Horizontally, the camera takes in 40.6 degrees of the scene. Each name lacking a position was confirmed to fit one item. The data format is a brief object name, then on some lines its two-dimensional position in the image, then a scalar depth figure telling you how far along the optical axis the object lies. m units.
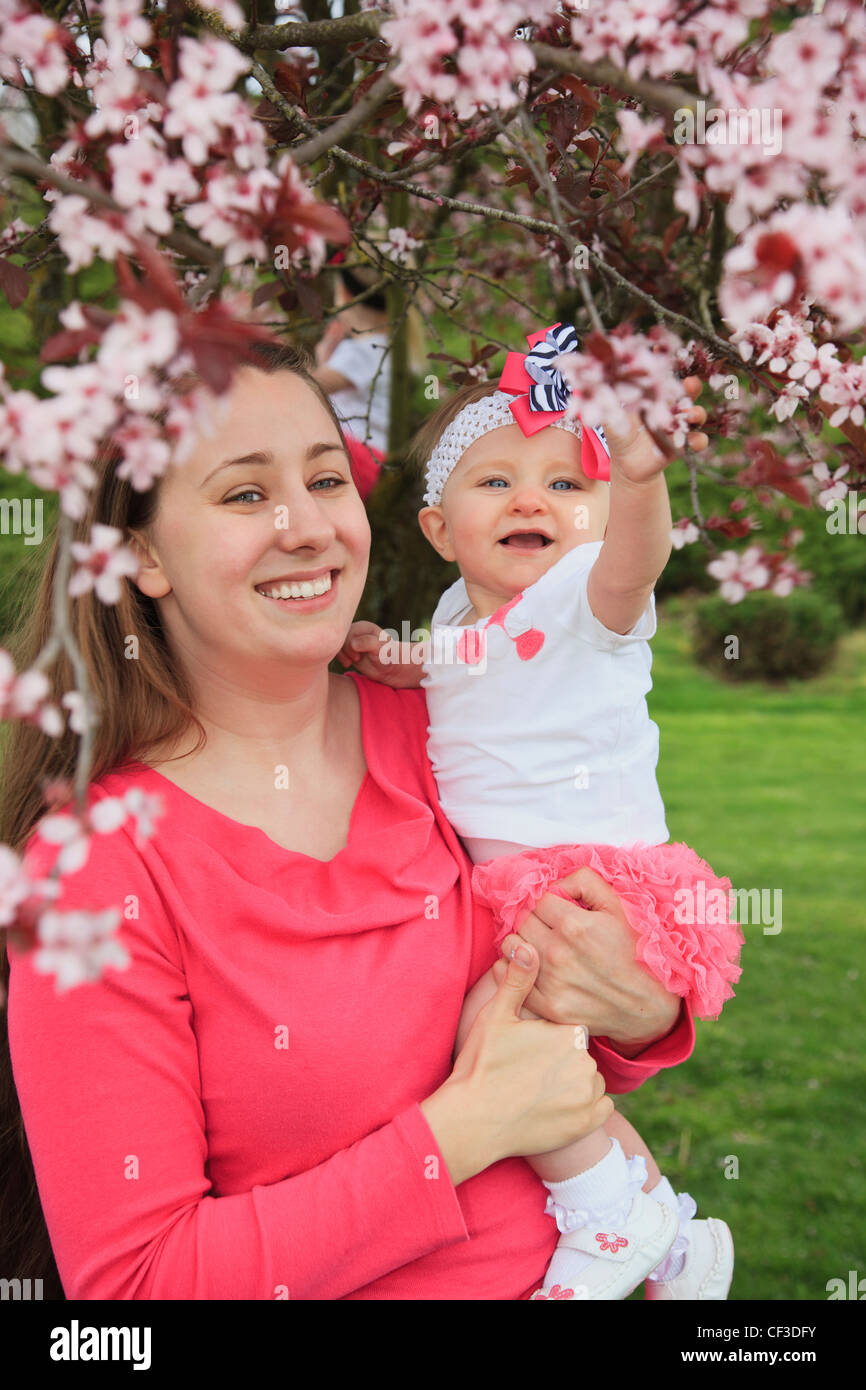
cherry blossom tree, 0.94
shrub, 11.55
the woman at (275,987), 1.62
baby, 1.93
